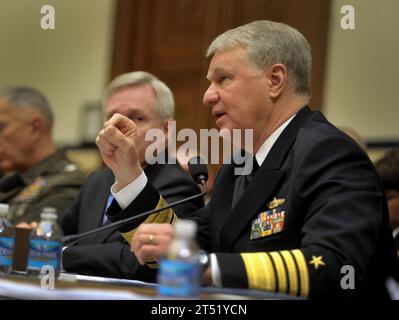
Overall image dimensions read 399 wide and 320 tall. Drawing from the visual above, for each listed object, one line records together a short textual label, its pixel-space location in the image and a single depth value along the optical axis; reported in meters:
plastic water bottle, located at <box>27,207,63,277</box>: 4.54
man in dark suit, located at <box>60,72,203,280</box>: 5.71
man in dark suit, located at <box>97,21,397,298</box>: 3.72
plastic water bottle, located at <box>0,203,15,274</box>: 4.75
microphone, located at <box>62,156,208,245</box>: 4.67
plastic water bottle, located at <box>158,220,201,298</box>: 3.07
